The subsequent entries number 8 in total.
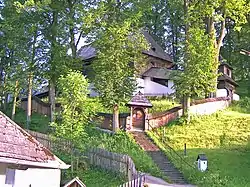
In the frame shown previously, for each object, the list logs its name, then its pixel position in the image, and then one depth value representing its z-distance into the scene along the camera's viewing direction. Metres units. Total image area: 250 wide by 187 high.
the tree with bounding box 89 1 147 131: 29.08
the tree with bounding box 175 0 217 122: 31.20
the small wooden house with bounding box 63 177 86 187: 12.11
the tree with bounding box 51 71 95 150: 21.55
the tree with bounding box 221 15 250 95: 53.65
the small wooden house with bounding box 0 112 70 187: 9.49
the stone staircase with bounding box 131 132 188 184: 22.12
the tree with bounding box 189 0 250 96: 33.88
